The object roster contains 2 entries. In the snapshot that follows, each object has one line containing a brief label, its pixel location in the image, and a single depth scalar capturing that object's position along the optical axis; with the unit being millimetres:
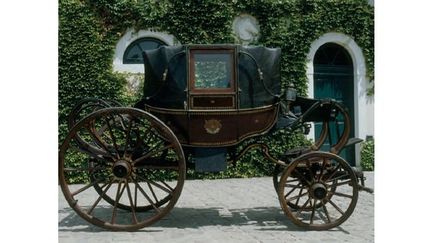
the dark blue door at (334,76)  11734
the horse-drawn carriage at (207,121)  5723
